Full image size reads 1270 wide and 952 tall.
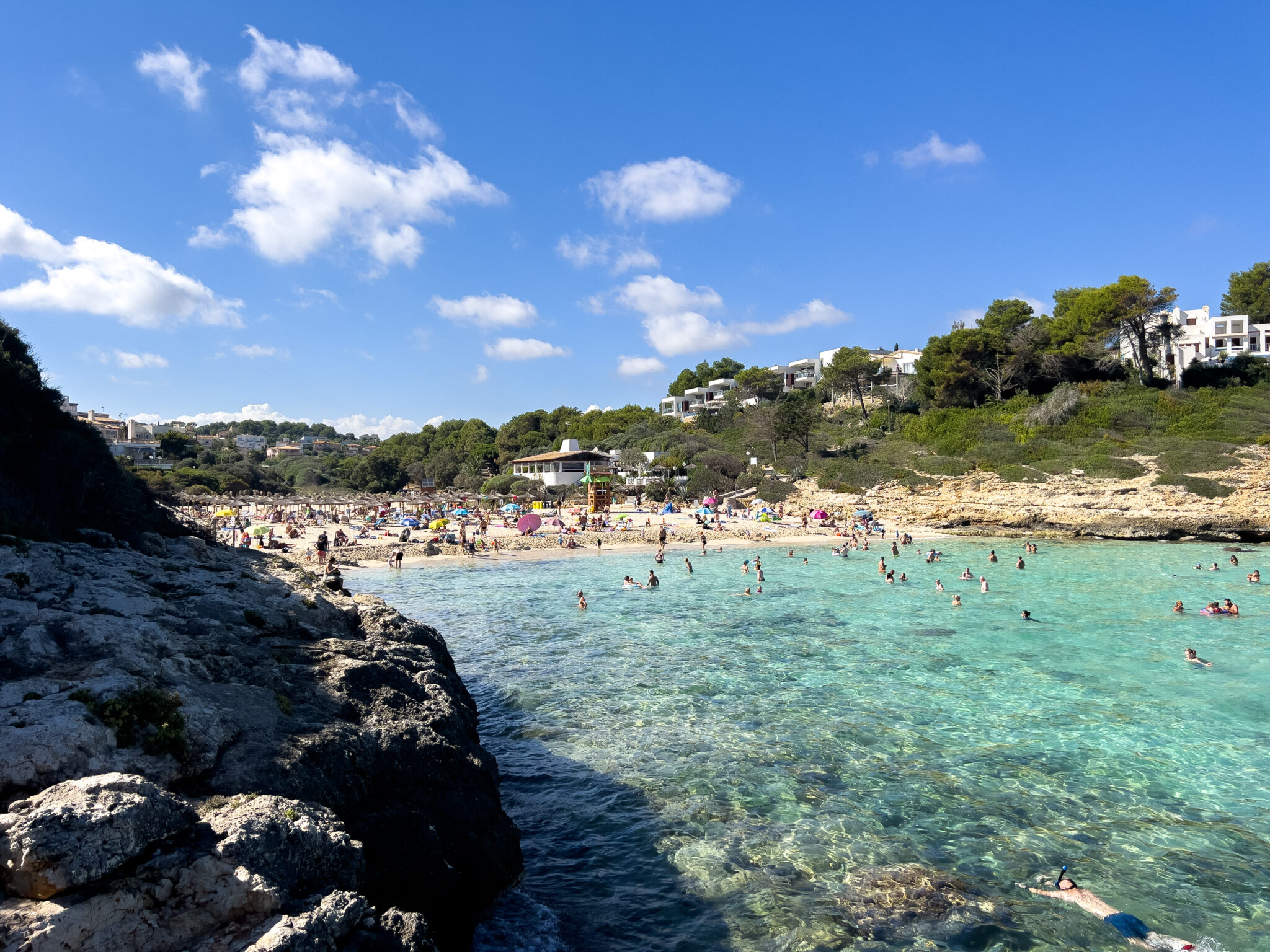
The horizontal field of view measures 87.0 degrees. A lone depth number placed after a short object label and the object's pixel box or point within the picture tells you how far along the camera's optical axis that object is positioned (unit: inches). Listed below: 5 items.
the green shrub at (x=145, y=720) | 198.8
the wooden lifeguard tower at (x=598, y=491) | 2218.0
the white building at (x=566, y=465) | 2898.6
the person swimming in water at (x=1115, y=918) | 255.9
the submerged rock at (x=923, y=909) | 260.1
